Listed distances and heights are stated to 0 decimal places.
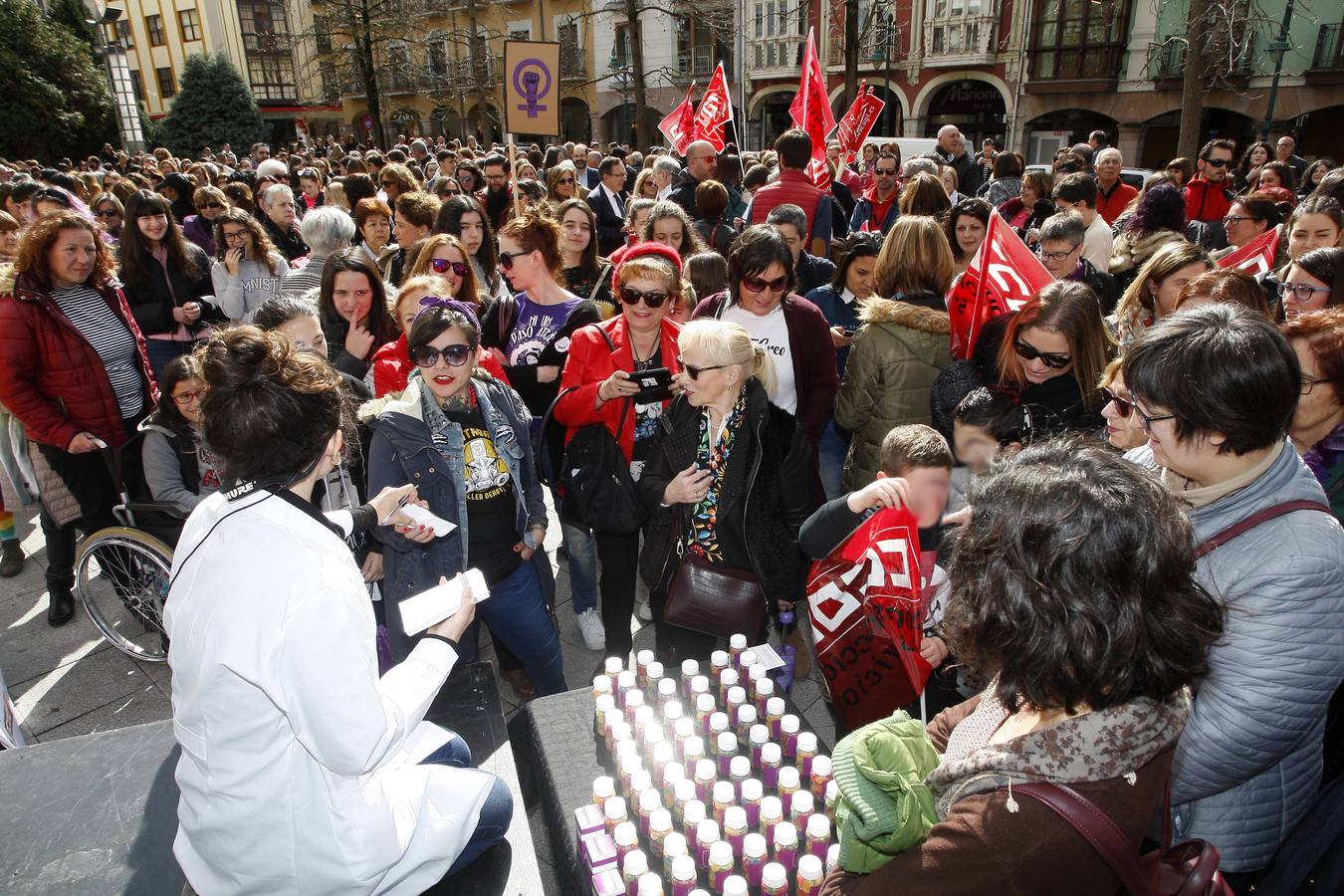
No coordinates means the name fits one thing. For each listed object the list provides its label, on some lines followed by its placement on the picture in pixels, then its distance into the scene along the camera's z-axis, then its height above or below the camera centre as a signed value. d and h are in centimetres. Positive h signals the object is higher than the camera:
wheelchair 370 -183
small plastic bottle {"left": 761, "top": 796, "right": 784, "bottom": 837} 176 -137
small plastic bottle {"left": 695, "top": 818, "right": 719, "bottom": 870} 169 -137
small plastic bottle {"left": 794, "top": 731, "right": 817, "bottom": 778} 193 -137
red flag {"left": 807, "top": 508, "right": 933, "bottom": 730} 225 -131
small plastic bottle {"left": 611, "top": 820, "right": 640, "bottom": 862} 171 -139
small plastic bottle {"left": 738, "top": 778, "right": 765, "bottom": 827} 180 -137
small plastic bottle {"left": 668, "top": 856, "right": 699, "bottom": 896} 166 -142
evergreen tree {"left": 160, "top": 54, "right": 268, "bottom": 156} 3103 +274
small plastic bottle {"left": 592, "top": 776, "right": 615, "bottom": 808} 185 -139
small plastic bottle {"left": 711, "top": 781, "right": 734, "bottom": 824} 179 -136
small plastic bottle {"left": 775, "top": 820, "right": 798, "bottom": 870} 169 -139
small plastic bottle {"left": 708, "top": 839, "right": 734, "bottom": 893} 166 -139
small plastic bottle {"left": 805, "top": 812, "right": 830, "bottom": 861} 171 -139
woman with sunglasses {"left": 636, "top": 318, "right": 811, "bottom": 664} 289 -111
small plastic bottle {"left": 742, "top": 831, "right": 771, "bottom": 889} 168 -141
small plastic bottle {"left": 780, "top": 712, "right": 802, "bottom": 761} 200 -137
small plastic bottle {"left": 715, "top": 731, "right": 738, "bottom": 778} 194 -137
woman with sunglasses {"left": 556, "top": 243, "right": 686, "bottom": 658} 330 -84
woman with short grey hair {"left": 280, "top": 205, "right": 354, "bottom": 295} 484 -37
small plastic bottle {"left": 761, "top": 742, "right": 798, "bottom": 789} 191 -139
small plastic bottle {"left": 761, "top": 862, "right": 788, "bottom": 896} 162 -140
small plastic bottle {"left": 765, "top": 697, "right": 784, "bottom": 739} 205 -136
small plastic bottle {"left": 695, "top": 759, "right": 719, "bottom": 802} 186 -137
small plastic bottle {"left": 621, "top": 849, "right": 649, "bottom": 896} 165 -140
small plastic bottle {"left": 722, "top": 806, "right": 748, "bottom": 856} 173 -138
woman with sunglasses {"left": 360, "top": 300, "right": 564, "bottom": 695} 289 -113
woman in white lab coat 149 -93
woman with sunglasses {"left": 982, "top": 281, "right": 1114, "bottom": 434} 285 -67
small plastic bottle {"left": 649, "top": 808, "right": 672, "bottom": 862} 175 -139
